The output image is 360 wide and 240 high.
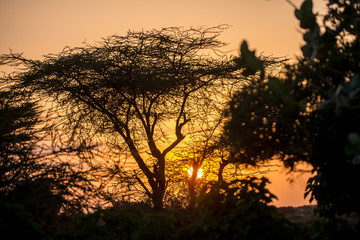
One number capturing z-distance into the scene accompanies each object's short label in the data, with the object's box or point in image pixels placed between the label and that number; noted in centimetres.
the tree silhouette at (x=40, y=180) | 890
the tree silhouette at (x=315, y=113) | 635
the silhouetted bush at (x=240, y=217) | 656
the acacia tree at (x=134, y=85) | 1207
